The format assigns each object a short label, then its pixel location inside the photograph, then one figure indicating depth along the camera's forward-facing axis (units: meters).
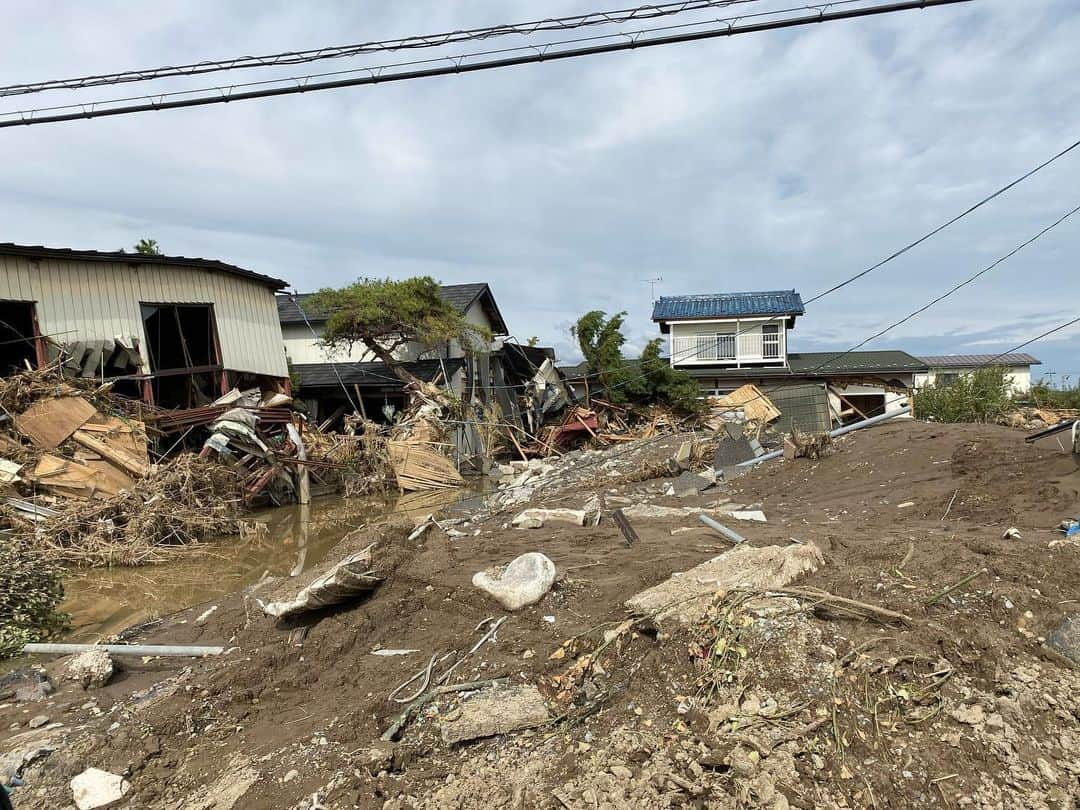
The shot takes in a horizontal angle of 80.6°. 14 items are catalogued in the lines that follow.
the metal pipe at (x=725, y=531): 5.98
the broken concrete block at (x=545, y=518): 7.77
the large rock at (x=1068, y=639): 3.22
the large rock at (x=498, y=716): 3.19
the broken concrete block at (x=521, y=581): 4.36
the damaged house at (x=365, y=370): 18.22
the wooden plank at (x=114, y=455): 10.39
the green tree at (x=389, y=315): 16.53
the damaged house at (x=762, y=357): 22.17
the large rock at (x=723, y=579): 3.72
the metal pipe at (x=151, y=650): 4.76
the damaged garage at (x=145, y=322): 11.48
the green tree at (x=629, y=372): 19.42
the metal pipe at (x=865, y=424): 12.40
